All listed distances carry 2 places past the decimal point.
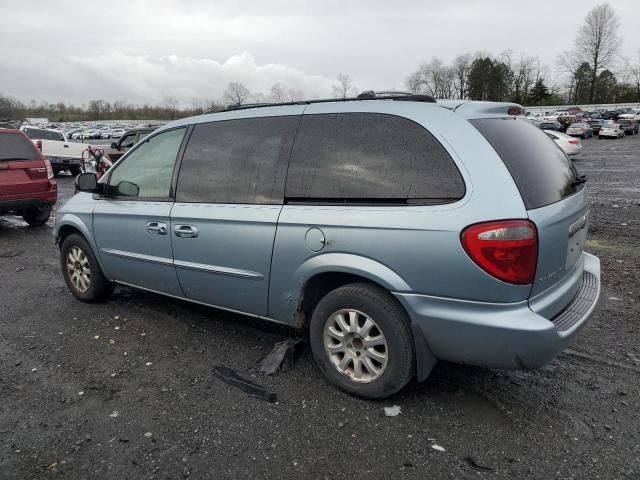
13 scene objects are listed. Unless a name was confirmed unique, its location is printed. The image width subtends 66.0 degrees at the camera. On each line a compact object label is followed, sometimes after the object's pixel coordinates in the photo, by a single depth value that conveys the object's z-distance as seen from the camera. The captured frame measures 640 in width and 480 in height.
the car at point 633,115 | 49.13
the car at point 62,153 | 18.39
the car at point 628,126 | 43.44
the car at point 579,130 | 37.09
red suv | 8.38
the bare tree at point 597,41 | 80.12
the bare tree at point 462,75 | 89.13
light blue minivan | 2.61
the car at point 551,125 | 36.59
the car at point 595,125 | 43.74
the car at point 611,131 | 39.40
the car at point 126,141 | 15.12
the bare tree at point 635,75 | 83.50
